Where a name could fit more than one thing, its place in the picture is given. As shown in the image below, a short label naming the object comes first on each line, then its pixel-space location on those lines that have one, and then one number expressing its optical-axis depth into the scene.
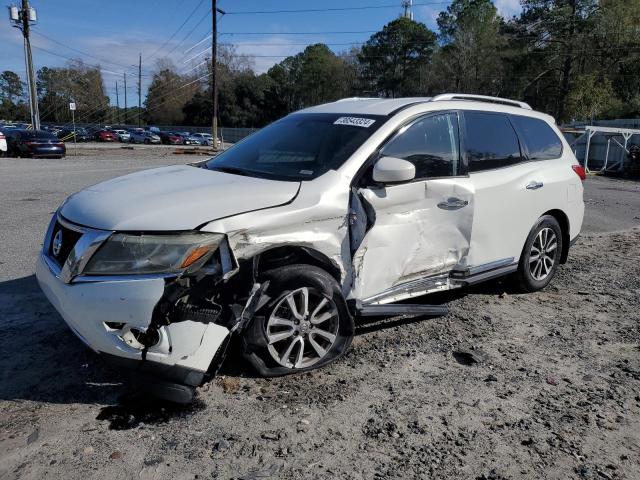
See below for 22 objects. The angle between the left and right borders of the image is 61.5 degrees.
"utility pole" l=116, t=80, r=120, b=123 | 100.71
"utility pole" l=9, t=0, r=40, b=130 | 36.25
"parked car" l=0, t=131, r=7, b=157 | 22.27
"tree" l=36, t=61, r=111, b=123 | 89.81
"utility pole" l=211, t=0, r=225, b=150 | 35.53
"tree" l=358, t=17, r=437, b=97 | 64.19
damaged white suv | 2.90
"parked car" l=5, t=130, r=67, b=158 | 23.12
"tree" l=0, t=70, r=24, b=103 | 108.81
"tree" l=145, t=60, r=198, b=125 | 90.00
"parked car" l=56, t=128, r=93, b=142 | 50.99
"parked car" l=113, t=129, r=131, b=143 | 55.56
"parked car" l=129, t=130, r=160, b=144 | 54.07
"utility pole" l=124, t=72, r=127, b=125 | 105.57
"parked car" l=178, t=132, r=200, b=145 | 54.60
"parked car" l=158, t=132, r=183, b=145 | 54.06
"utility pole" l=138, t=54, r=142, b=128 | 84.06
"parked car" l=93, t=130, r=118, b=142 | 53.68
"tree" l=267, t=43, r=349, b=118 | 72.37
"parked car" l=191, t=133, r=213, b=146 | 55.62
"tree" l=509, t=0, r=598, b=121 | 45.31
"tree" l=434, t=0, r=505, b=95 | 53.62
